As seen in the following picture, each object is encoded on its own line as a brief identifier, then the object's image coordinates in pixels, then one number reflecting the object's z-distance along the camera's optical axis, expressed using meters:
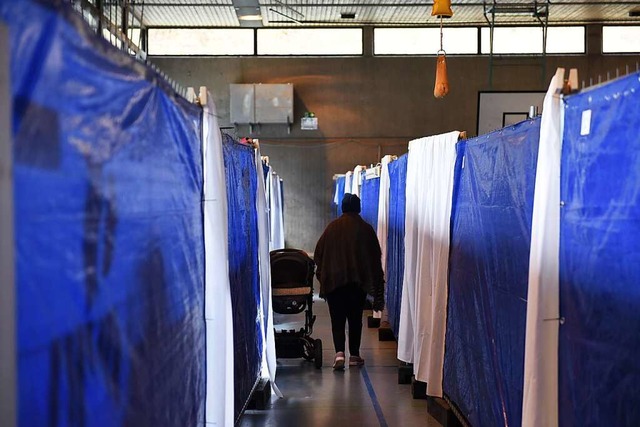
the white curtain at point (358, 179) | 13.15
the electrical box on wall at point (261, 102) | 18.11
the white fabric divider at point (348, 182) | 14.55
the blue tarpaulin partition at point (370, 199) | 10.79
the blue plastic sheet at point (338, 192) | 16.51
